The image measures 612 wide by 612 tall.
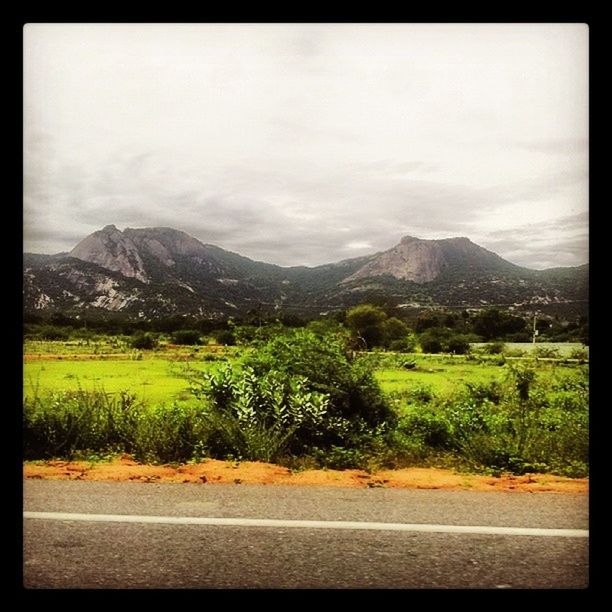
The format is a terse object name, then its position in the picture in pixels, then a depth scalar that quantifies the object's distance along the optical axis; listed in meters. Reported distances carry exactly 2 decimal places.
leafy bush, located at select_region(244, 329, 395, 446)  7.54
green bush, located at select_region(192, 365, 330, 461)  6.56
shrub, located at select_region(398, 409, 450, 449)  7.35
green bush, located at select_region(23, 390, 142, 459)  6.56
